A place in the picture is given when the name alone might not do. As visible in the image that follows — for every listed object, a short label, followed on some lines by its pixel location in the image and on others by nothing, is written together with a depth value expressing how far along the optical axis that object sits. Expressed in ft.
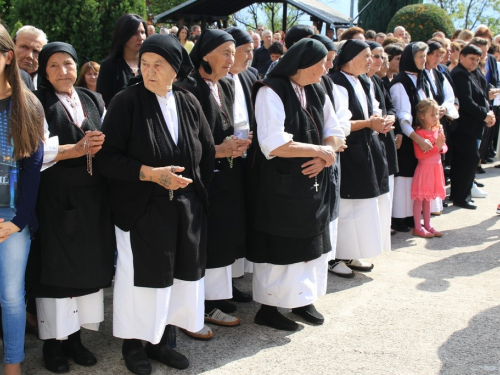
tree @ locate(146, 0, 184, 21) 101.09
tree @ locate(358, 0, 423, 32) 81.71
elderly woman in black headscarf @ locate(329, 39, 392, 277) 17.80
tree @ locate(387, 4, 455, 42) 52.49
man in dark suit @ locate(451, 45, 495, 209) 25.82
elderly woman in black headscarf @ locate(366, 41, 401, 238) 19.44
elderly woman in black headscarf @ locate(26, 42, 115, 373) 11.84
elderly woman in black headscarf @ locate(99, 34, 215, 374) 11.55
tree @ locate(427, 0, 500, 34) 122.93
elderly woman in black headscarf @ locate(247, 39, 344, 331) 13.75
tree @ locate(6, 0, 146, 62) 23.29
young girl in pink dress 22.06
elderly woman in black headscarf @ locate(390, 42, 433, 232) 22.11
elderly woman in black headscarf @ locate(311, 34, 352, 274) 16.10
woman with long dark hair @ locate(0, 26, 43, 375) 10.48
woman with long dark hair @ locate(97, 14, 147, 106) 15.74
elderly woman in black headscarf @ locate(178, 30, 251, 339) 13.82
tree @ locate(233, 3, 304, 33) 127.98
